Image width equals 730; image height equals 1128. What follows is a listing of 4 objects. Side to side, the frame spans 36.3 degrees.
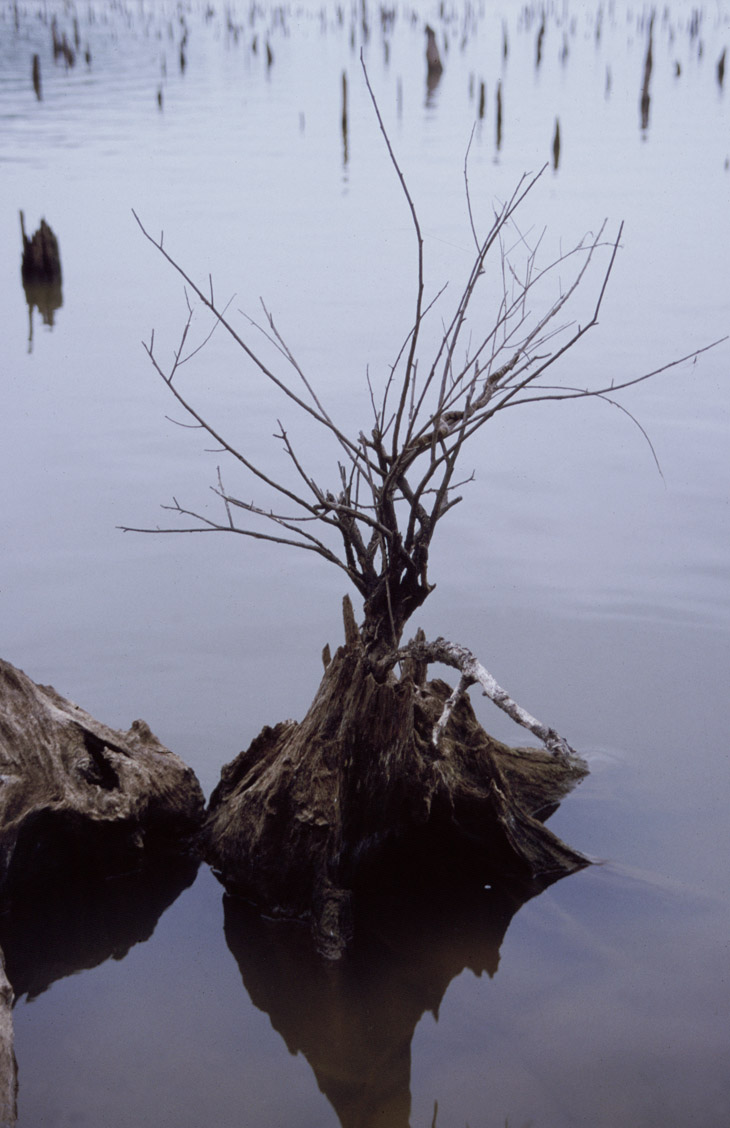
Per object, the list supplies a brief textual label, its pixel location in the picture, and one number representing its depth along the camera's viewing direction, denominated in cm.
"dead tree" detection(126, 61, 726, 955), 407
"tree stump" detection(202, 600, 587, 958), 409
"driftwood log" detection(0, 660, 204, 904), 411
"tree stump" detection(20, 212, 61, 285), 1462
